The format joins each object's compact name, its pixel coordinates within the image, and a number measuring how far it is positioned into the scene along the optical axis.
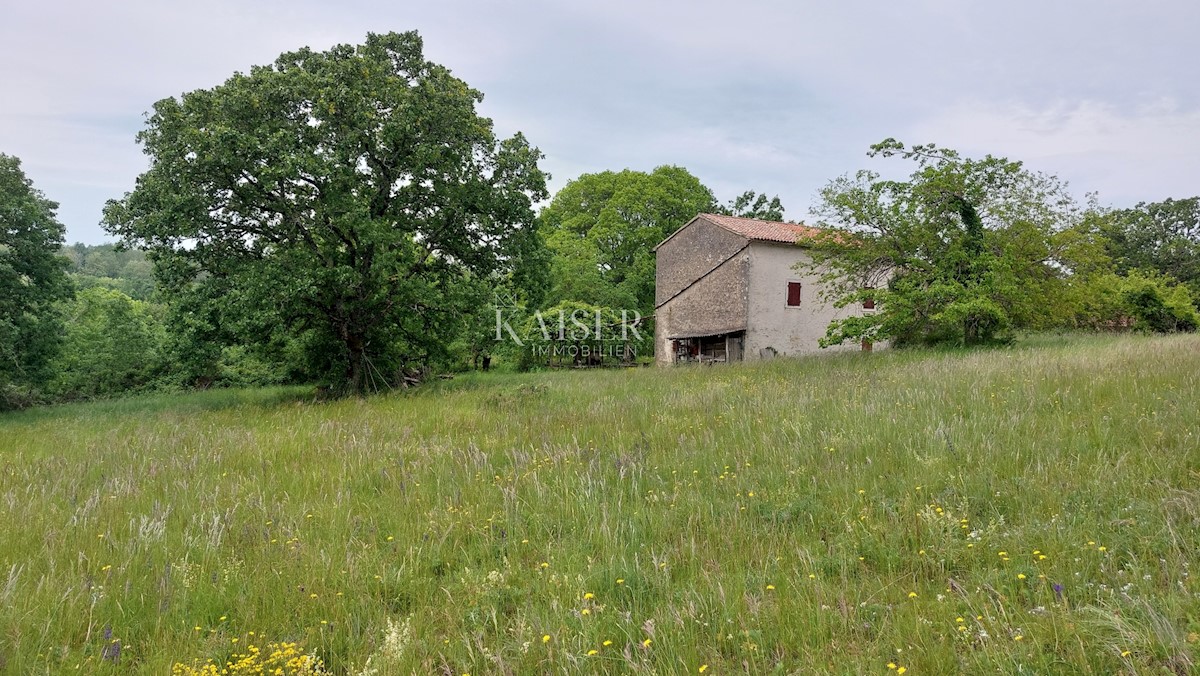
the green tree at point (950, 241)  18.88
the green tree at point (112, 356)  29.27
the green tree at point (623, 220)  43.66
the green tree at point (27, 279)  17.80
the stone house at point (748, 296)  29.94
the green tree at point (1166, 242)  46.19
